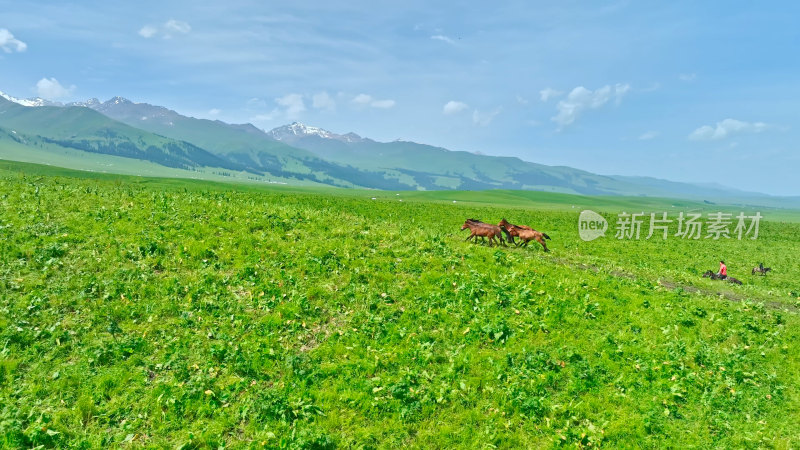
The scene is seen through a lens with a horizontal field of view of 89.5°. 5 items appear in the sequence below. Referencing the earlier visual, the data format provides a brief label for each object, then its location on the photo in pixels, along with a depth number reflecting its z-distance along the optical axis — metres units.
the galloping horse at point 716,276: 27.95
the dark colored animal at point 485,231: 28.97
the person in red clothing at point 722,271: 29.04
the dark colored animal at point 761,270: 34.33
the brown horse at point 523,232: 29.55
